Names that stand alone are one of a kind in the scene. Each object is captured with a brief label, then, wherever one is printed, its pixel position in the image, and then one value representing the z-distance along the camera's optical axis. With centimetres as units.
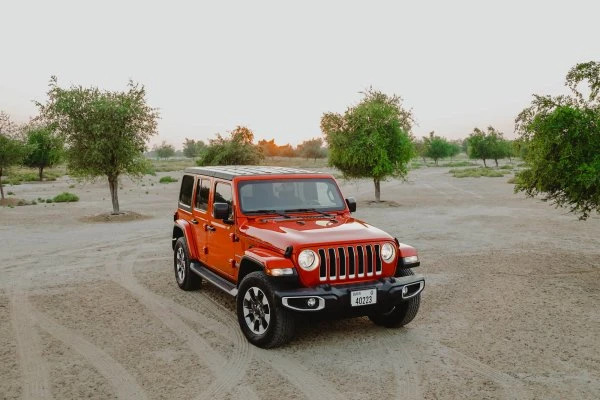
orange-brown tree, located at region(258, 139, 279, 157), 15805
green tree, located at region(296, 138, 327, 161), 14438
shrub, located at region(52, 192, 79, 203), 2933
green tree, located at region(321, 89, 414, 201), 2631
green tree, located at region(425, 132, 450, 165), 11694
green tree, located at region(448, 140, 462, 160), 12119
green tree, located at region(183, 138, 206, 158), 16312
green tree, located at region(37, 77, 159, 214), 2028
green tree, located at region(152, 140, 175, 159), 19100
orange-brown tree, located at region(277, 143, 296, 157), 16825
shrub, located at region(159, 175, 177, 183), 5153
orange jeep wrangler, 580
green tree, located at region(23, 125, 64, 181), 5247
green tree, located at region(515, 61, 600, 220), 940
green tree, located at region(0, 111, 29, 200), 2989
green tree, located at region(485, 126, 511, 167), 8494
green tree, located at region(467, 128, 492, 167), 8562
